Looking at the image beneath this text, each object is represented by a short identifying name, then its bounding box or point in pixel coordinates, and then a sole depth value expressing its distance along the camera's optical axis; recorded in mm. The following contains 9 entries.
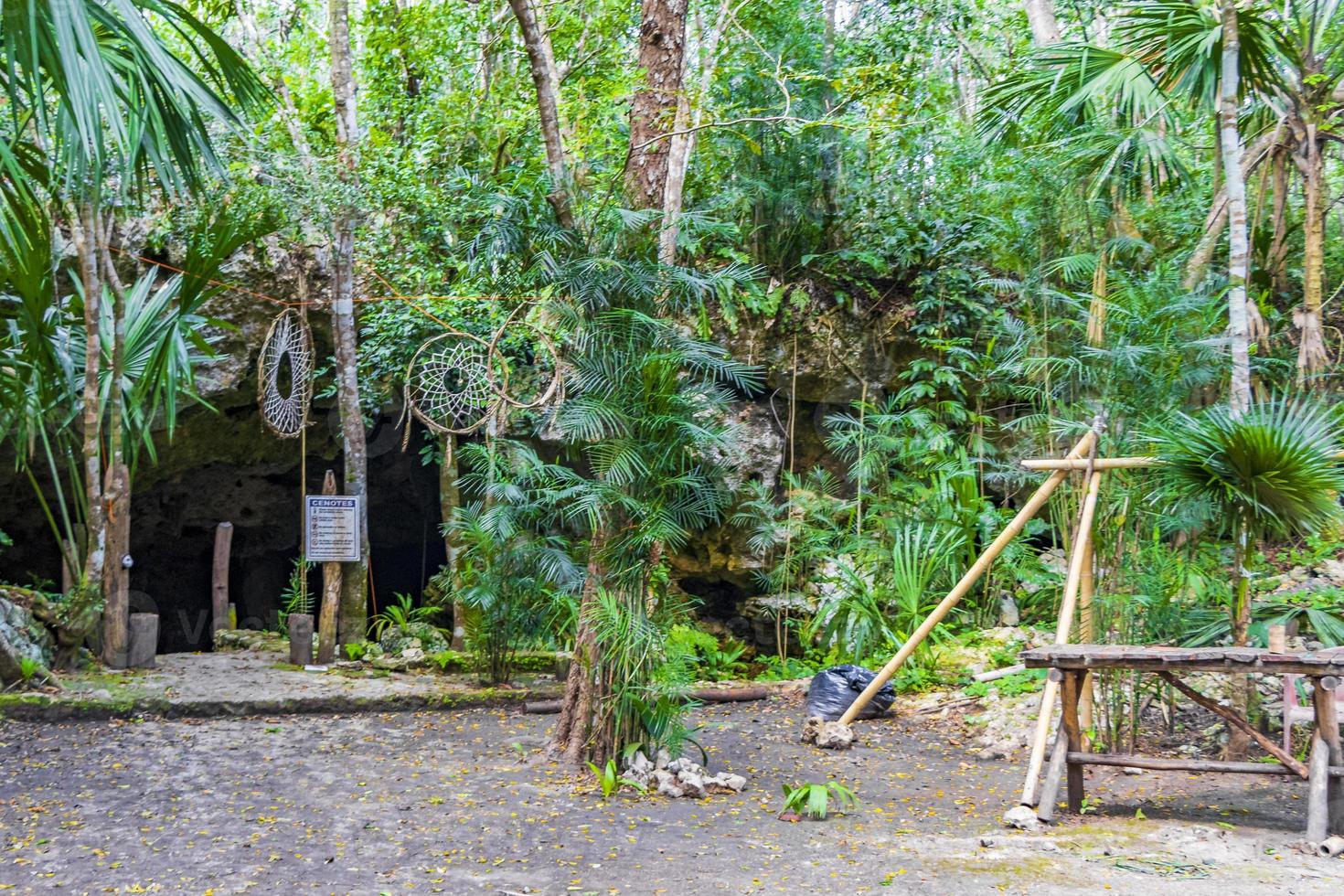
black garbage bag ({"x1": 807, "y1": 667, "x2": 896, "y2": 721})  5996
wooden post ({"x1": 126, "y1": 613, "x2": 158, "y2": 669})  6816
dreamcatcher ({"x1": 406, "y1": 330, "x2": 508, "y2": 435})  6430
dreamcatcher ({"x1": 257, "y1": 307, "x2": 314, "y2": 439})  7039
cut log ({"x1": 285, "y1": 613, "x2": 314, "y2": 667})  7230
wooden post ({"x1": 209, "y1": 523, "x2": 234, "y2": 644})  8898
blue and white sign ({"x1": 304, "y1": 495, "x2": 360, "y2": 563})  7180
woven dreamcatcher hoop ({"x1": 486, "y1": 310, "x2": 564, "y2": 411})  7906
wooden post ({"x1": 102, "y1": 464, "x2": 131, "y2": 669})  6703
